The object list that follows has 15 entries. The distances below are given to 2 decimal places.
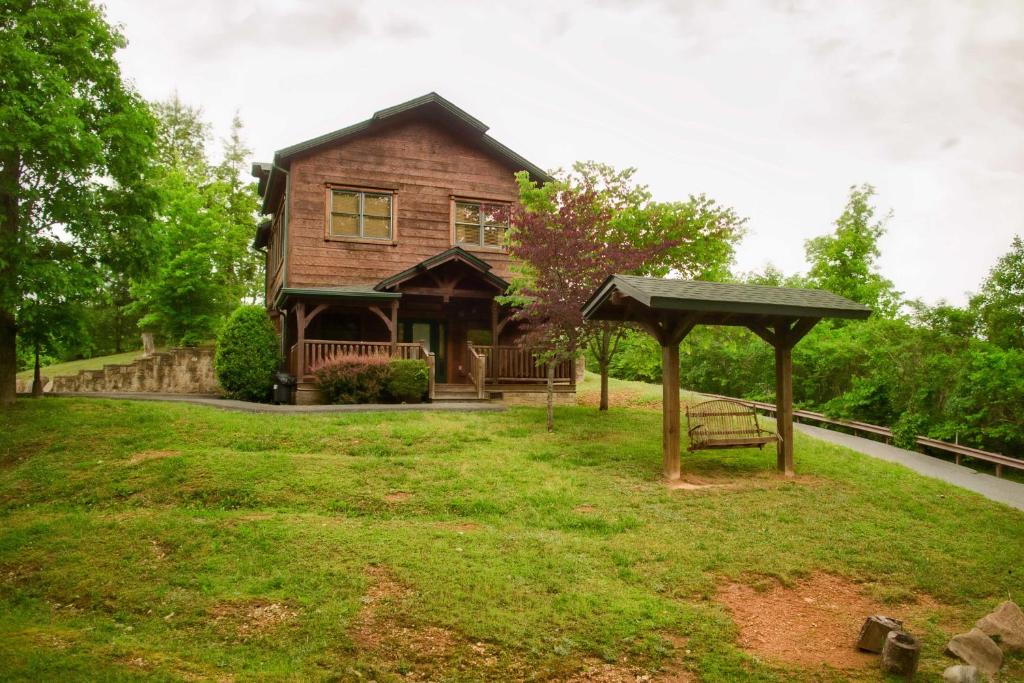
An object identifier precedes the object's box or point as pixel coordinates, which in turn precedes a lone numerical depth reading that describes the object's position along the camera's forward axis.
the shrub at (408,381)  16.25
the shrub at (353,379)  16.03
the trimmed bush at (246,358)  17.61
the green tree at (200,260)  25.83
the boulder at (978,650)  5.52
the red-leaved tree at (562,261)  13.60
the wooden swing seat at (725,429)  10.86
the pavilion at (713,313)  9.94
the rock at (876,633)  5.74
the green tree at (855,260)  32.03
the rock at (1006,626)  5.96
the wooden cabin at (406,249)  17.98
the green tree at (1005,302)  17.34
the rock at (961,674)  5.14
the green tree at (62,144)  12.16
